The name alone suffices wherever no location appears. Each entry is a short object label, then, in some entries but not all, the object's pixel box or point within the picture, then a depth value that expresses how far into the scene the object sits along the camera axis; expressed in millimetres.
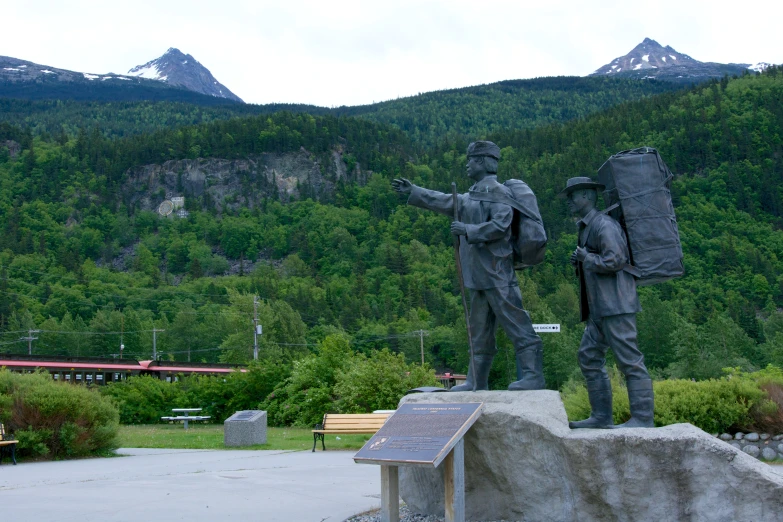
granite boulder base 6453
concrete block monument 17312
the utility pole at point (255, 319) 47859
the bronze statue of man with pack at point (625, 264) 7480
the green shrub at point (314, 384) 22688
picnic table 24973
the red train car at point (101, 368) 37188
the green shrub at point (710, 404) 13203
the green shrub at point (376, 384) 20328
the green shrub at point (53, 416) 13648
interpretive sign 6441
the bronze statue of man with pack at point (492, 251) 8023
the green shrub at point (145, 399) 30297
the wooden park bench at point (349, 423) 15336
